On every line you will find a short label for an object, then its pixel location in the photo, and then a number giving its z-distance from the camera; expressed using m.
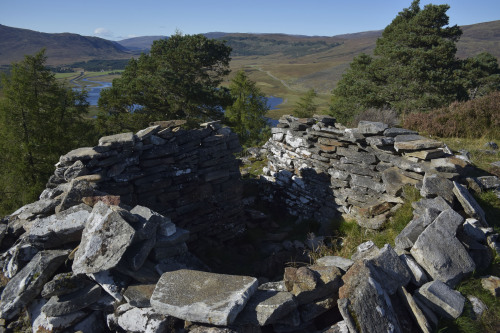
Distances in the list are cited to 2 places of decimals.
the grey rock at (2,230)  4.78
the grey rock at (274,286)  3.86
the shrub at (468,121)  10.78
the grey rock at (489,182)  6.41
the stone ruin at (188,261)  3.29
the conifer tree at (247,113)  30.52
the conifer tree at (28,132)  17.02
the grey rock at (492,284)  3.94
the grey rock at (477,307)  3.67
